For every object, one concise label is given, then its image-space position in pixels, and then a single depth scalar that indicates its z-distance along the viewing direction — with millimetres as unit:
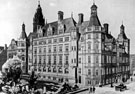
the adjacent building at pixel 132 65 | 59569
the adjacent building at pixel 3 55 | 54353
